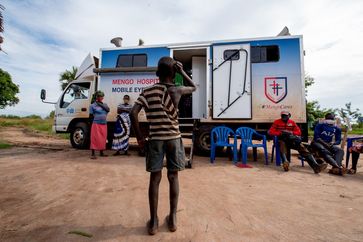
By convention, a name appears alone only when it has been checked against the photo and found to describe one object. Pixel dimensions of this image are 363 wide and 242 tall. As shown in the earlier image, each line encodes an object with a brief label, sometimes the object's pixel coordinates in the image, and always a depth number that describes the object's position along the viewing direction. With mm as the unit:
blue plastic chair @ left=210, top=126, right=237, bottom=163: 5281
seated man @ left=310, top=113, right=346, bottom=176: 4547
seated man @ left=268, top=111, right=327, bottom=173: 4369
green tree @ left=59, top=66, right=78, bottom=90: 25312
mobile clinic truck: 5371
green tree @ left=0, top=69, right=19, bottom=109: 23047
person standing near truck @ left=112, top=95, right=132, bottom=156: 5895
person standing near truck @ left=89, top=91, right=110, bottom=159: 5324
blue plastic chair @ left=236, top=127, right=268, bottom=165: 5043
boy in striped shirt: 1890
